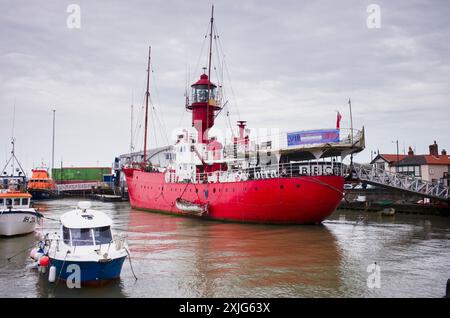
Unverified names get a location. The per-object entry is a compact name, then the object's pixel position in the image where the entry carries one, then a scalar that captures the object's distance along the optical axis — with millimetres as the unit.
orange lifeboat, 76938
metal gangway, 38625
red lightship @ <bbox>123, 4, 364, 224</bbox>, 28875
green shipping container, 113000
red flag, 30000
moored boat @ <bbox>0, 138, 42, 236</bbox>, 25703
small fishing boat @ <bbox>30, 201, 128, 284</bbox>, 14266
